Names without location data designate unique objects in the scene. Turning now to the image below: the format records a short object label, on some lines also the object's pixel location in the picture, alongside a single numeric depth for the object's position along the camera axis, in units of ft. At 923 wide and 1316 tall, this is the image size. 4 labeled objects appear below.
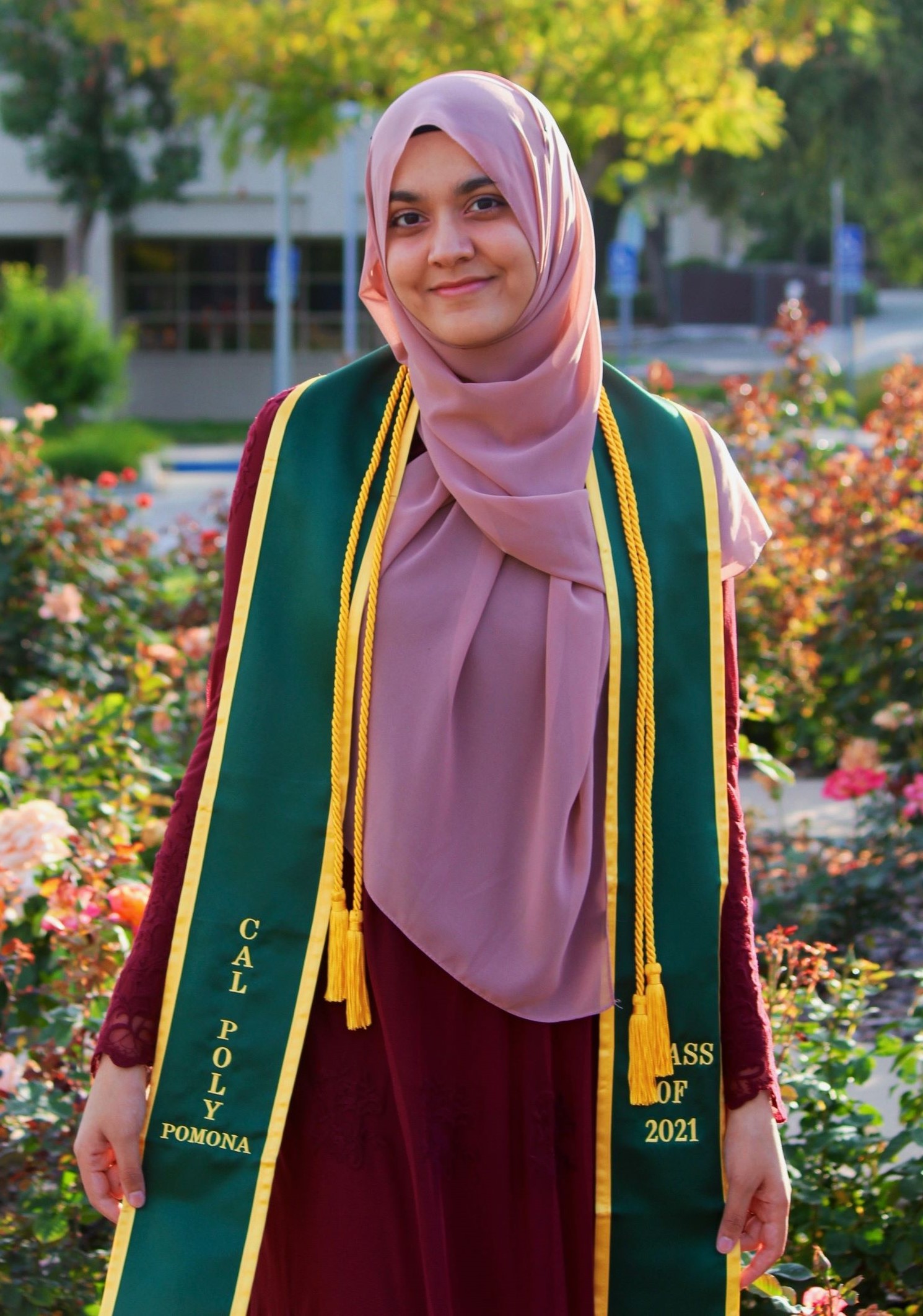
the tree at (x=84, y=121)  78.84
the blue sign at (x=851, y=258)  63.72
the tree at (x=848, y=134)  75.20
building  82.89
